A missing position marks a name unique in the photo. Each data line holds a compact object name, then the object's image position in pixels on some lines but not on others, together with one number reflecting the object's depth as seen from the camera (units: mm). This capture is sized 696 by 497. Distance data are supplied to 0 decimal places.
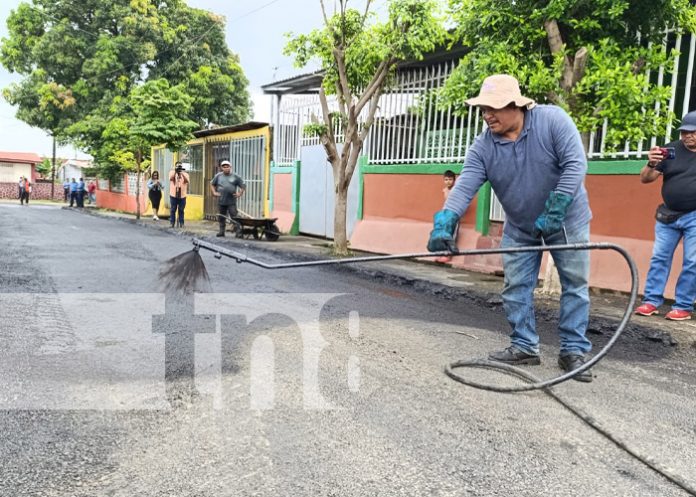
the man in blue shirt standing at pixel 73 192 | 32406
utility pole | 41884
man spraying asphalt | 3682
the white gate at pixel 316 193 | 13957
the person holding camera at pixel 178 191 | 16062
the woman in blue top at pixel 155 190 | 18922
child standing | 9383
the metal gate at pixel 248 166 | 17547
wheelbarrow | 12914
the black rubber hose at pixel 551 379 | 3414
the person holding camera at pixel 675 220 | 5414
